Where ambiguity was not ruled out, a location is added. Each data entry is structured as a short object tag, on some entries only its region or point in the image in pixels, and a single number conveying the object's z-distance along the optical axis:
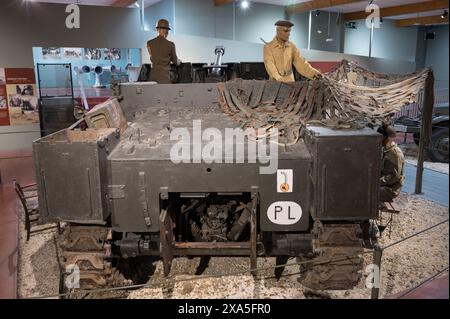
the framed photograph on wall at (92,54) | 10.36
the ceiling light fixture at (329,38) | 16.22
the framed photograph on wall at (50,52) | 10.05
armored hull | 3.42
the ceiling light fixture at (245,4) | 14.06
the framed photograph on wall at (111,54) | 10.54
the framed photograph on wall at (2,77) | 9.11
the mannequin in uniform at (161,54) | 6.18
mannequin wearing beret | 5.36
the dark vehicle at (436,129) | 8.98
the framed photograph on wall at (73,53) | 10.20
